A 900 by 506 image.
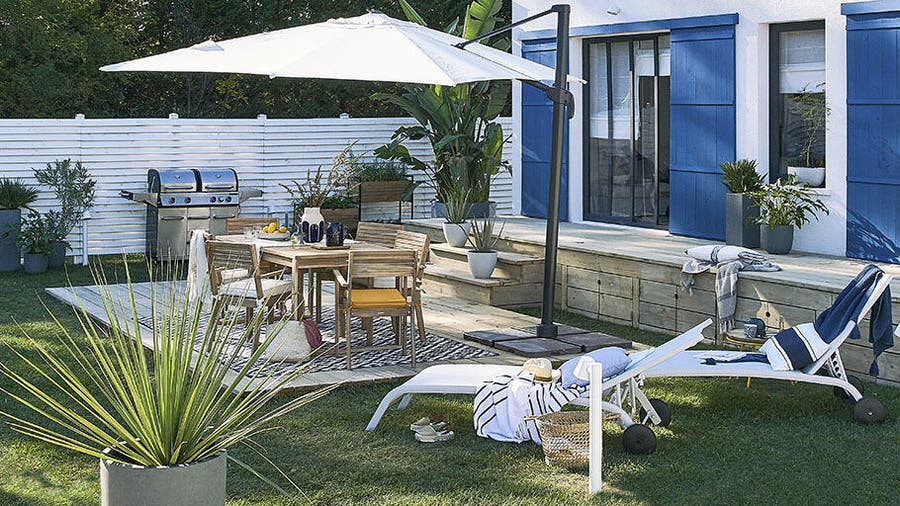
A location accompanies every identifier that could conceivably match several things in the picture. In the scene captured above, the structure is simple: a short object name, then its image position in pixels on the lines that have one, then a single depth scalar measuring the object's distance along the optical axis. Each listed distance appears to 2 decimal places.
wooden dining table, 8.23
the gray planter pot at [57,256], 12.91
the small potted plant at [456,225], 11.16
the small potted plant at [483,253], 10.45
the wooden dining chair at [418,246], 8.41
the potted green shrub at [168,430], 4.23
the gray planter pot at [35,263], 12.49
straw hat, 6.29
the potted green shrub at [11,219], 12.60
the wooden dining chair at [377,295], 7.90
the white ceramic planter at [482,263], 10.45
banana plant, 12.90
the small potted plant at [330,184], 13.21
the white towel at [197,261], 8.64
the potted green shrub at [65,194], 12.94
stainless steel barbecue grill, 13.21
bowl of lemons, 9.18
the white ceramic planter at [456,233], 11.15
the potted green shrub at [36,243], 12.51
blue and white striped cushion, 6.72
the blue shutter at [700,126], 10.53
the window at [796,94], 9.80
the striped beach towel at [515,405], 6.20
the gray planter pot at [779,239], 9.57
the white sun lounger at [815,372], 6.66
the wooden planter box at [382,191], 13.88
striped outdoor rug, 8.03
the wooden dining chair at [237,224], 9.96
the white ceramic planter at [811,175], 9.81
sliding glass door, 11.50
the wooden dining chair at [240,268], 8.31
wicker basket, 5.88
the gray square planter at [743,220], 9.94
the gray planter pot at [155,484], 4.21
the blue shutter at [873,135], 9.09
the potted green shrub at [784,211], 9.59
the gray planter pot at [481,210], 12.23
